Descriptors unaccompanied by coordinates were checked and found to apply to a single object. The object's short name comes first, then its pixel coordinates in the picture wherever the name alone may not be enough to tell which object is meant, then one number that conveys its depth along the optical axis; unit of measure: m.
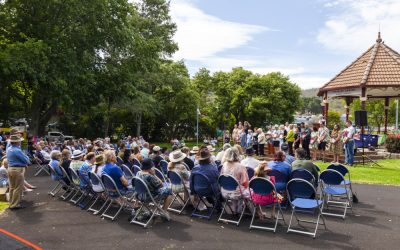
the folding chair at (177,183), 7.49
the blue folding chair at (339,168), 7.96
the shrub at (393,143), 18.91
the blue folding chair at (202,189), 6.91
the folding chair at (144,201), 6.64
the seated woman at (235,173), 6.71
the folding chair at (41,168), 13.60
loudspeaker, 14.53
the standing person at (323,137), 16.34
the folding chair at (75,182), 8.39
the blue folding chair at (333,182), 7.20
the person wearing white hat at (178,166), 7.78
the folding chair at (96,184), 7.34
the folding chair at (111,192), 7.00
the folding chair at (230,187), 6.57
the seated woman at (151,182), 6.86
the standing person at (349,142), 14.55
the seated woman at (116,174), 7.32
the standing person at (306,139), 16.02
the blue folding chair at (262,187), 6.19
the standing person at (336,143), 15.15
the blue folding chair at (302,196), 6.05
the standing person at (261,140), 18.31
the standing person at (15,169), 8.28
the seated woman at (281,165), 7.20
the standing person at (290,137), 16.89
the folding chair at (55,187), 9.22
